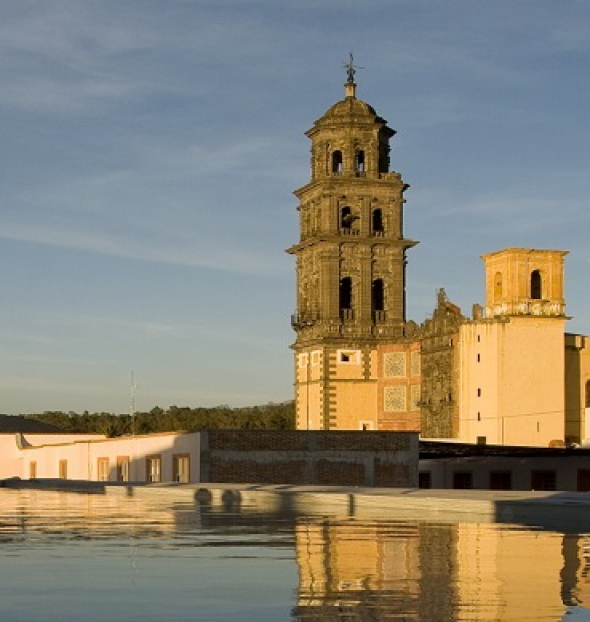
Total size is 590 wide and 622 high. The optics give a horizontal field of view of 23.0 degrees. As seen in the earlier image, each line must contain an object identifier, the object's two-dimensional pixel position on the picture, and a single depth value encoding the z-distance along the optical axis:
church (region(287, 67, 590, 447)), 86.38
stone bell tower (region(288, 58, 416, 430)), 95.12
